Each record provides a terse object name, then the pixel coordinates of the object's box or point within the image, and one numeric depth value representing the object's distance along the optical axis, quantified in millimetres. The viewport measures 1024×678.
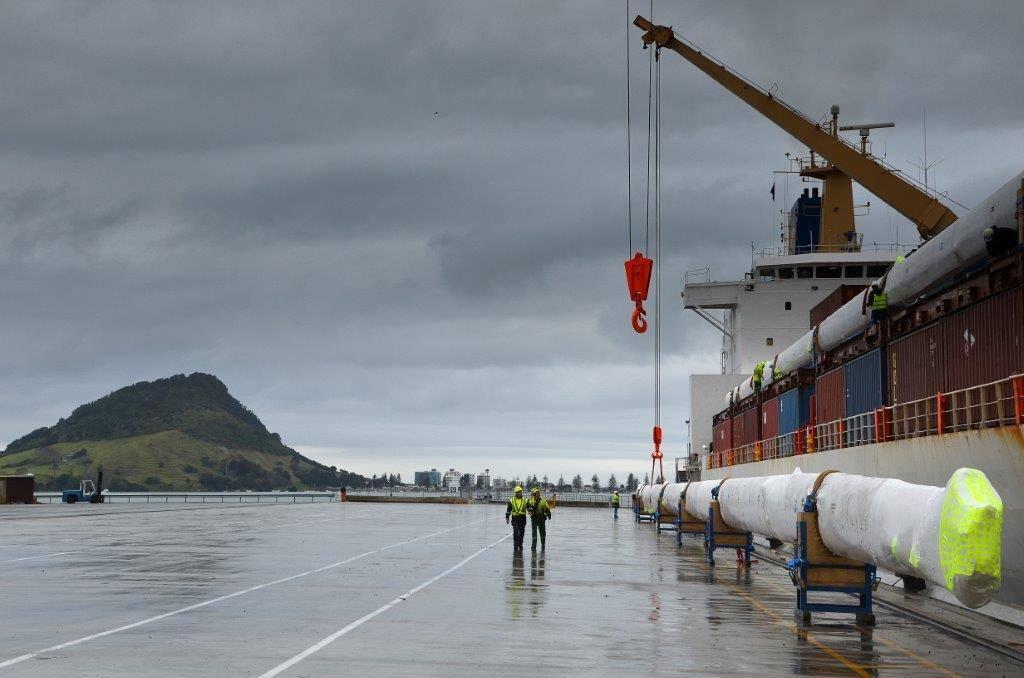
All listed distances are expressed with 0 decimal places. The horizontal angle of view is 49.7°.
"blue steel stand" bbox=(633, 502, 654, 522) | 66750
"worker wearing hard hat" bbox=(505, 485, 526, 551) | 35031
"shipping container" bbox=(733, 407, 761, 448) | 62009
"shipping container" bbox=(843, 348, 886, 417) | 35031
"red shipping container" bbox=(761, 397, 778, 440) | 55375
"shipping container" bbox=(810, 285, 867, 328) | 47312
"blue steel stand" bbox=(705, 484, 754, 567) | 32031
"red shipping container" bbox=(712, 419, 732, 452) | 73125
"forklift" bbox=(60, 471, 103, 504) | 98000
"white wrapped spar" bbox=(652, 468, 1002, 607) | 12328
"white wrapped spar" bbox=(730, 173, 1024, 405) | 24484
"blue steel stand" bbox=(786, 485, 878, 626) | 19219
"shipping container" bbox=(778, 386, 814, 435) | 48000
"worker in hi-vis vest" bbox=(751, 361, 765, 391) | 59588
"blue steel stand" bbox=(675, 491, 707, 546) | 41694
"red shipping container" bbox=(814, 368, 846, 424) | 40969
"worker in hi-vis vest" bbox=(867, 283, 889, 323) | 34181
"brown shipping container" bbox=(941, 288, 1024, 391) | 23766
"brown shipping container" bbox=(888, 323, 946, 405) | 29375
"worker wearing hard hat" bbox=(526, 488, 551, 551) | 36906
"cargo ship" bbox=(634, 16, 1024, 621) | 23594
